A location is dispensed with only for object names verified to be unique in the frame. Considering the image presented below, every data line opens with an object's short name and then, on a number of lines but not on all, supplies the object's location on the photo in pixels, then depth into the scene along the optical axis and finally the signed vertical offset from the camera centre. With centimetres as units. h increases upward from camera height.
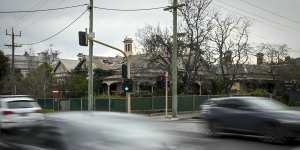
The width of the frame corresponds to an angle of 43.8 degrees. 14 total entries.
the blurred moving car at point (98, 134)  530 -76
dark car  1150 -116
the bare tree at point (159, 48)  3814 +366
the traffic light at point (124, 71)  2598 +89
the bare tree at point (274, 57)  6022 +436
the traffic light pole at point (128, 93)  2607 -72
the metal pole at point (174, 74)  2772 +71
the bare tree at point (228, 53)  4119 +339
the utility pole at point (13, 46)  4589 +484
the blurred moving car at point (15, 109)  1491 -101
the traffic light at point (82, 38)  2463 +304
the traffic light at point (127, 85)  2578 -9
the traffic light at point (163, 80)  2868 +27
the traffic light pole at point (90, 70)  2636 +95
